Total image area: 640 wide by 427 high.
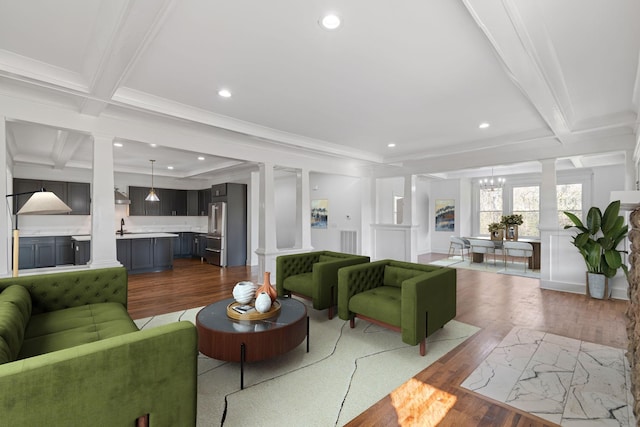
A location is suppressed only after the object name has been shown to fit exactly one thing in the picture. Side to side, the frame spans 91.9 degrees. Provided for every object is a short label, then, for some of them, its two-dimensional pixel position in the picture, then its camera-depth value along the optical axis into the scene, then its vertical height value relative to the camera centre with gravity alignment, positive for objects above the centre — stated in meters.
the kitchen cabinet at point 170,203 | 8.75 +0.28
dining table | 7.37 -0.98
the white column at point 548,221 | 5.41 -0.16
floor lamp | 2.89 +0.06
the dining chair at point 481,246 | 7.61 -0.85
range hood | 6.55 +0.31
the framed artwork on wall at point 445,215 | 10.05 -0.10
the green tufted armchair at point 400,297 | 2.87 -0.91
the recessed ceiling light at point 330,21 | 2.06 +1.30
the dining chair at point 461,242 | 8.18 -0.79
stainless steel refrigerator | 7.84 -0.59
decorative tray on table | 2.74 -0.91
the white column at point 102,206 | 3.79 +0.08
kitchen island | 6.76 -0.88
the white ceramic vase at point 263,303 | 2.80 -0.82
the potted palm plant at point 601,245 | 4.63 -0.51
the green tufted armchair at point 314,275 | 3.86 -0.87
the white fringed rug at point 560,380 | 2.14 -1.37
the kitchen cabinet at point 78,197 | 7.69 +0.38
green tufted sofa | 1.27 -0.78
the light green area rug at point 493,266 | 6.90 -1.34
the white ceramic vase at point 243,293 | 2.98 -0.78
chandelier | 9.43 +0.89
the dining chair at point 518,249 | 6.93 -0.85
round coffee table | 2.43 -1.01
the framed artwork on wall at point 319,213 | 8.70 -0.03
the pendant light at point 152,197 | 7.54 +0.37
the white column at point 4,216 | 3.14 -0.04
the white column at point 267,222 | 5.74 -0.19
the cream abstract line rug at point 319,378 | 2.10 -1.36
